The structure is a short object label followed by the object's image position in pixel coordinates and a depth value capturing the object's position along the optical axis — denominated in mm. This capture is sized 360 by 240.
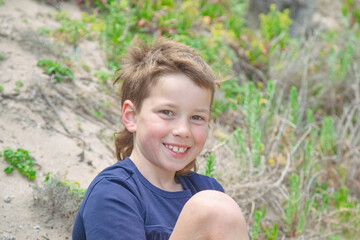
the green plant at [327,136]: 4035
